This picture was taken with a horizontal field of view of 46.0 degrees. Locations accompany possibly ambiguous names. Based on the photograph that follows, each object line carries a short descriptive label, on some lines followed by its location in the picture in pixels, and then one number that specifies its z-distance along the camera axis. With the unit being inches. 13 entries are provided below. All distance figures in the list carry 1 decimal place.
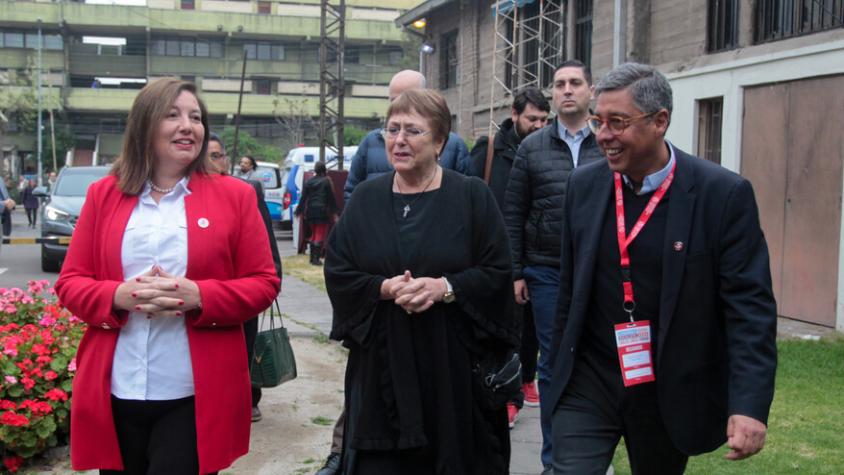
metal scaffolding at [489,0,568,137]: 800.3
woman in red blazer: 136.8
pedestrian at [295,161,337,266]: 737.6
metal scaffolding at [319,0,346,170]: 1107.3
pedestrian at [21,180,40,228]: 1363.8
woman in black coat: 144.3
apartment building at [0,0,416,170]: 2662.4
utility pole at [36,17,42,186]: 2269.9
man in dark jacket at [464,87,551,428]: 258.4
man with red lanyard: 130.8
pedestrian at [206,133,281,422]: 211.0
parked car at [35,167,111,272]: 670.5
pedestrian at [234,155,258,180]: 548.6
